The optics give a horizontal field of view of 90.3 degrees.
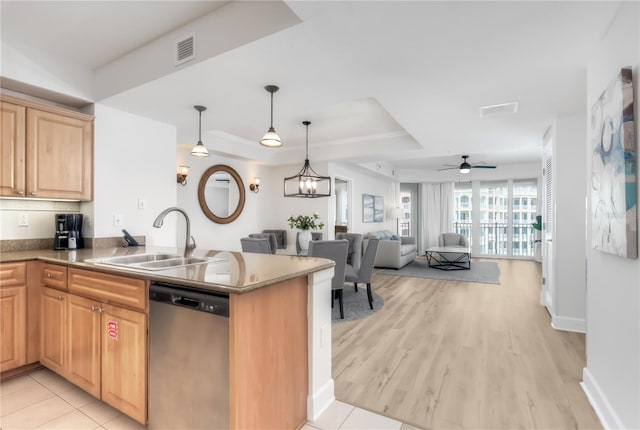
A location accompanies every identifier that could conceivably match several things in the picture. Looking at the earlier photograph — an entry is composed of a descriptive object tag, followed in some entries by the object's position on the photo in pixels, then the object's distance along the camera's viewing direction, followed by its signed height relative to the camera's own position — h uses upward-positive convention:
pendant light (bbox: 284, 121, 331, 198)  4.72 +0.47
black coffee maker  2.80 -0.16
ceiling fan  6.57 +1.02
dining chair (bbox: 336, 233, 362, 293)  4.14 -0.47
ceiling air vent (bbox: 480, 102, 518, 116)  3.20 +1.10
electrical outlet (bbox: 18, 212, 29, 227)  2.76 -0.04
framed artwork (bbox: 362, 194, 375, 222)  7.79 +0.20
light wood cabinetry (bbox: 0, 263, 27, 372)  2.25 -0.73
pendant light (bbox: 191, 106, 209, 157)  3.28 +0.67
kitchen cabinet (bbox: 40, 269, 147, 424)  1.72 -0.77
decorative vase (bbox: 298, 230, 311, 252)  4.62 -0.35
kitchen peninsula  1.44 -0.61
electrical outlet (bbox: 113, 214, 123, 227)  3.12 -0.05
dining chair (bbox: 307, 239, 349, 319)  3.44 -0.42
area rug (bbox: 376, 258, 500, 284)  5.97 -1.17
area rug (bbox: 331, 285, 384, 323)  3.72 -1.18
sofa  6.71 -0.84
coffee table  6.94 -1.02
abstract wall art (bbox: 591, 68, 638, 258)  1.49 +0.23
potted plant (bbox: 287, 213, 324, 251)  4.63 -0.24
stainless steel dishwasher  1.43 -0.69
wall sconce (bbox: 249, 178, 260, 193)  6.06 +0.57
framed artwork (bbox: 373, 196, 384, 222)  8.47 +0.17
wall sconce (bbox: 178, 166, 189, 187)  4.60 +0.59
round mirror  5.10 +0.36
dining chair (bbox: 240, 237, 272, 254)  3.64 -0.35
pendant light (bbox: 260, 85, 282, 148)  2.86 +0.68
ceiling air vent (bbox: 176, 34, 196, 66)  2.26 +1.19
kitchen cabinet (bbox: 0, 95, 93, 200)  2.47 +0.53
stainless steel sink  2.11 -0.33
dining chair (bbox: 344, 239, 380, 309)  4.01 -0.67
